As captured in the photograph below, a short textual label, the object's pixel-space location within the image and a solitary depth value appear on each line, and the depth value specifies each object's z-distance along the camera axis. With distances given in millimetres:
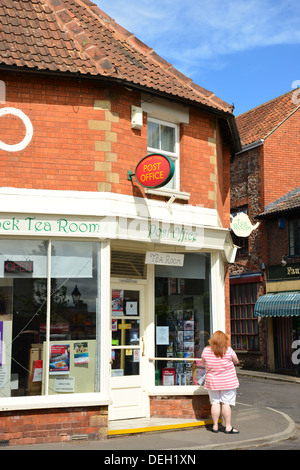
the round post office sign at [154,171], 9164
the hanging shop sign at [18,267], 8852
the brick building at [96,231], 8797
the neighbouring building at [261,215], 22812
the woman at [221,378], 9336
